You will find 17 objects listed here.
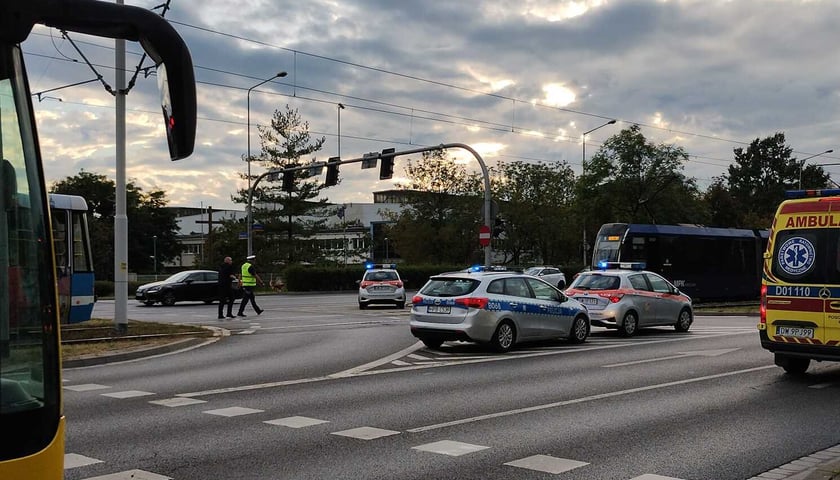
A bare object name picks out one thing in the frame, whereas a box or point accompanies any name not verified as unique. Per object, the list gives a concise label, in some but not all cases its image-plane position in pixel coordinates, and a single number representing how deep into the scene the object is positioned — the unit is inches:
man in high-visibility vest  1022.8
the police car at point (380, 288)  1258.6
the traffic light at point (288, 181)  1333.7
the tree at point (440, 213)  2513.5
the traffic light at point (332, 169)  1270.9
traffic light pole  1120.2
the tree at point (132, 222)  2992.1
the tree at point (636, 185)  2333.9
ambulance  438.0
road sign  1137.4
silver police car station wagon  600.4
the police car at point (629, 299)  754.8
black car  1344.7
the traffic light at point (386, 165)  1196.1
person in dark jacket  970.1
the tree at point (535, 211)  2709.2
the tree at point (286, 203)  2327.8
